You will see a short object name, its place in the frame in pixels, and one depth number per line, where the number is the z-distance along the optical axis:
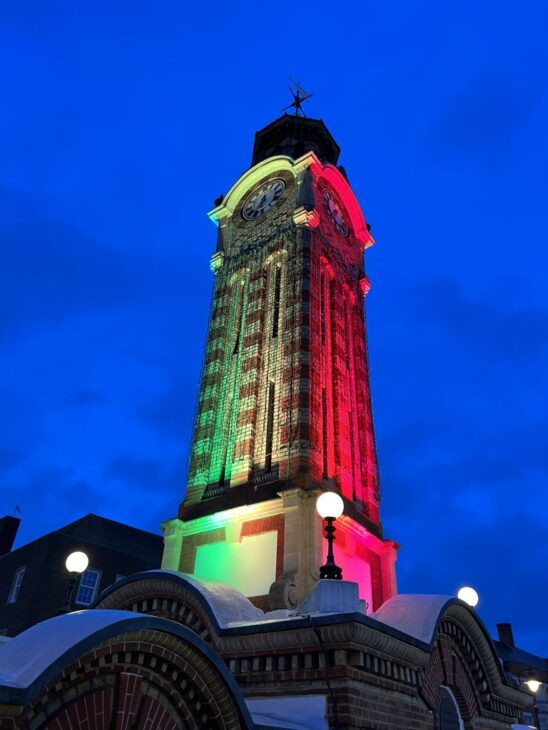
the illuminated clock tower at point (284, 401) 18.25
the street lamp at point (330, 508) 10.06
